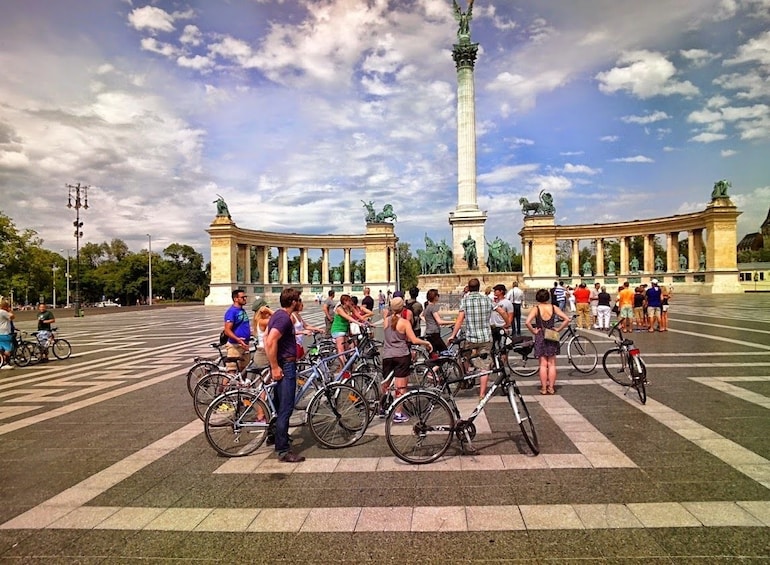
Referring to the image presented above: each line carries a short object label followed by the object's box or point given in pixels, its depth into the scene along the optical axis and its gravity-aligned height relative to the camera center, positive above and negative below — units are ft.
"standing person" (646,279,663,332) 59.88 -2.46
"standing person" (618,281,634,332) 57.87 -2.70
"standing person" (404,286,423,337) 29.55 -1.50
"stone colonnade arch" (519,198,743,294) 188.75 +15.12
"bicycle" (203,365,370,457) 20.21 -5.76
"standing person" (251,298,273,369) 24.22 -2.12
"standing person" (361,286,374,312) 37.50 -1.49
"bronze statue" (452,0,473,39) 150.20 +83.53
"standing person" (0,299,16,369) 45.78 -4.00
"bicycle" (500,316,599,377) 36.68 -6.15
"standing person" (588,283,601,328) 67.84 -5.50
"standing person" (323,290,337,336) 40.34 -2.27
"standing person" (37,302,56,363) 50.21 -4.51
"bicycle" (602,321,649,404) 26.53 -5.32
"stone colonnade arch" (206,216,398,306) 227.81 +15.71
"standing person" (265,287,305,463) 19.12 -3.58
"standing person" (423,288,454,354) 28.94 -2.46
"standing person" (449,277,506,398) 28.04 -2.27
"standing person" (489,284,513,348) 26.42 -2.21
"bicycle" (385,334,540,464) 18.79 -5.62
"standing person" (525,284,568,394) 28.17 -3.35
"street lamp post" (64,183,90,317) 131.23 +19.49
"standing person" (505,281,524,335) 47.91 -1.95
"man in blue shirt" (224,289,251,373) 27.12 -2.72
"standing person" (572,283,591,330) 65.67 -3.14
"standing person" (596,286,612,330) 65.67 -4.00
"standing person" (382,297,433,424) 22.49 -3.01
